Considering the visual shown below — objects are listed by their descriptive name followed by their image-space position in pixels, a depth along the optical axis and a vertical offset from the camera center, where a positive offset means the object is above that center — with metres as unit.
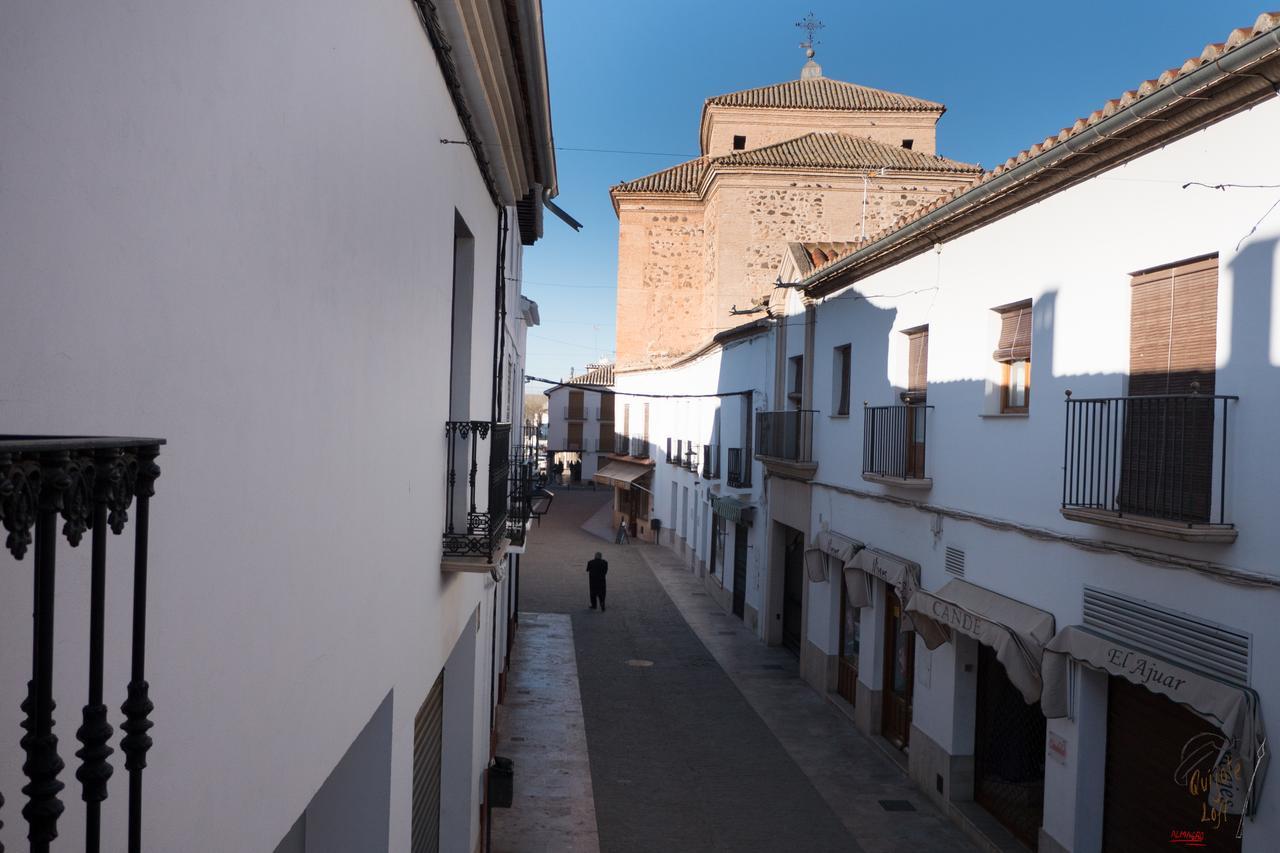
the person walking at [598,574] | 22.98 -3.67
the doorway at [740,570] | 23.03 -3.53
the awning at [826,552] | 14.33 -1.98
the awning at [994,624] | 8.91 -1.93
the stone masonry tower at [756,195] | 31.64 +7.31
